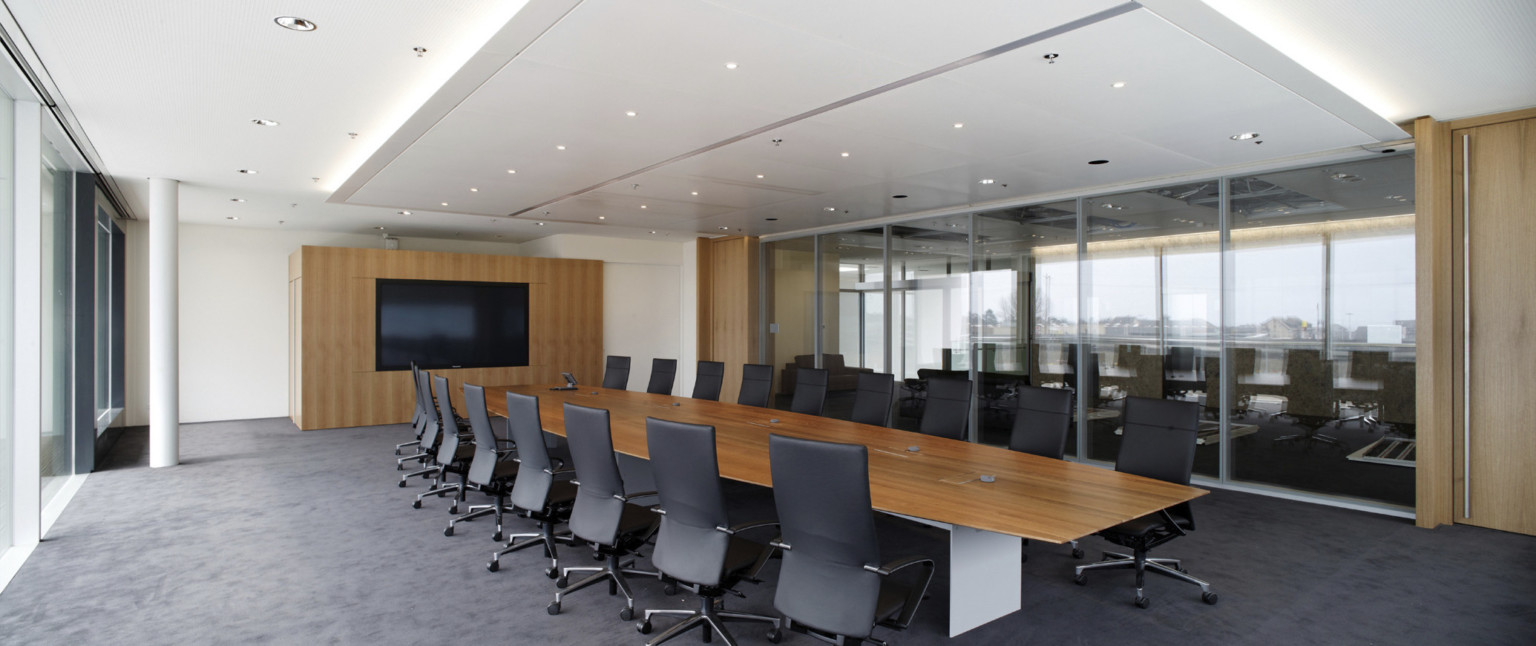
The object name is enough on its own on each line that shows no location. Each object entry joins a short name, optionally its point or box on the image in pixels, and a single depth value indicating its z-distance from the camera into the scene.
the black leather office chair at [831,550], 2.53
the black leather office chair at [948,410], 5.37
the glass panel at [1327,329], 5.66
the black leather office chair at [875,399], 5.88
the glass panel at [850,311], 10.00
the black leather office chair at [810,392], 6.57
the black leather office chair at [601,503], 3.49
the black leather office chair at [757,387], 7.20
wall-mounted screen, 10.83
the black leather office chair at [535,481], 4.02
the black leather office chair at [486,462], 4.59
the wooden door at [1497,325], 5.03
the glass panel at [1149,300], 6.68
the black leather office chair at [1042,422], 4.62
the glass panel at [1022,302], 7.71
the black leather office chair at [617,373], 8.66
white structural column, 7.41
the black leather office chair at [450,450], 5.32
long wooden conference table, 2.82
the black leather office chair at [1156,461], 3.69
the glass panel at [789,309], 11.02
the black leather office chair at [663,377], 8.17
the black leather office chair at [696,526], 3.01
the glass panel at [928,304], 8.77
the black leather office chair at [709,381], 7.83
